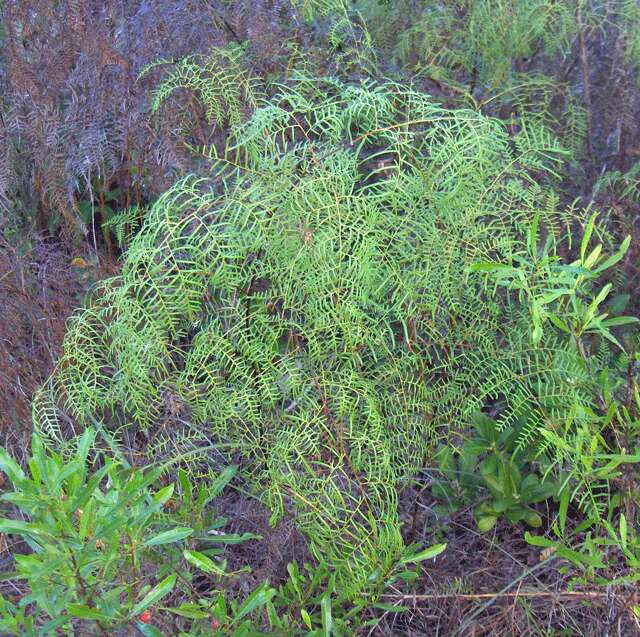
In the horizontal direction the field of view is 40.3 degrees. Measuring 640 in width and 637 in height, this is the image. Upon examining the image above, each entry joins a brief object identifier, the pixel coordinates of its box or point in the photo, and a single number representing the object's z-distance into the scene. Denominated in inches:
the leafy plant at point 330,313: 71.8
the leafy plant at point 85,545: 59.1
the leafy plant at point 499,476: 85.2
